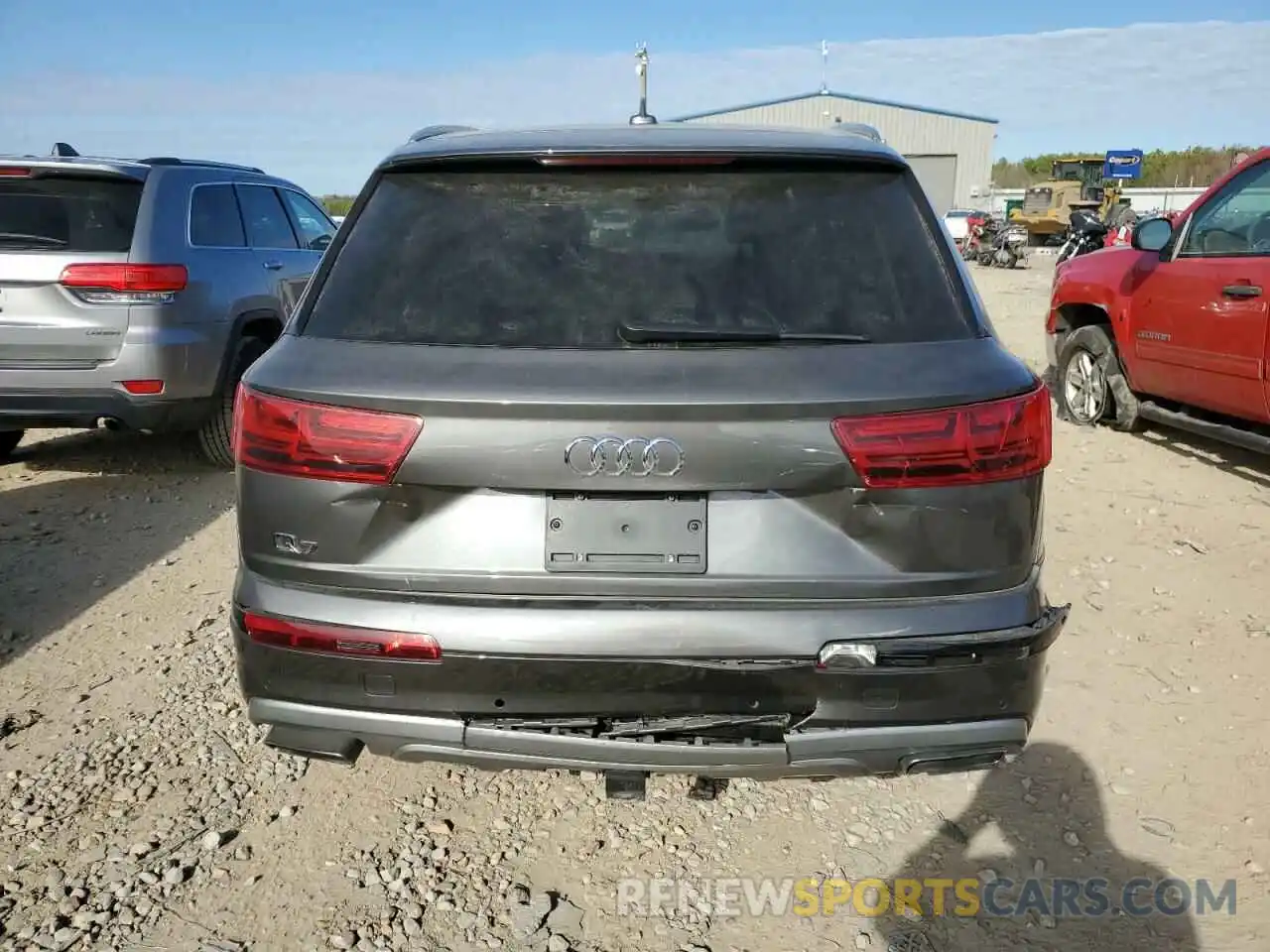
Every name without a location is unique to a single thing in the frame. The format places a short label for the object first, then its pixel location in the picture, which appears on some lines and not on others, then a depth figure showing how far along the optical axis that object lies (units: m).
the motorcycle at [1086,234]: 13.64
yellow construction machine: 31.75
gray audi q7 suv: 1.86
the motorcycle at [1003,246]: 25.50
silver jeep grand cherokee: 5.02
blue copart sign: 36.09
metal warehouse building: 43.97
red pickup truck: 5.01
